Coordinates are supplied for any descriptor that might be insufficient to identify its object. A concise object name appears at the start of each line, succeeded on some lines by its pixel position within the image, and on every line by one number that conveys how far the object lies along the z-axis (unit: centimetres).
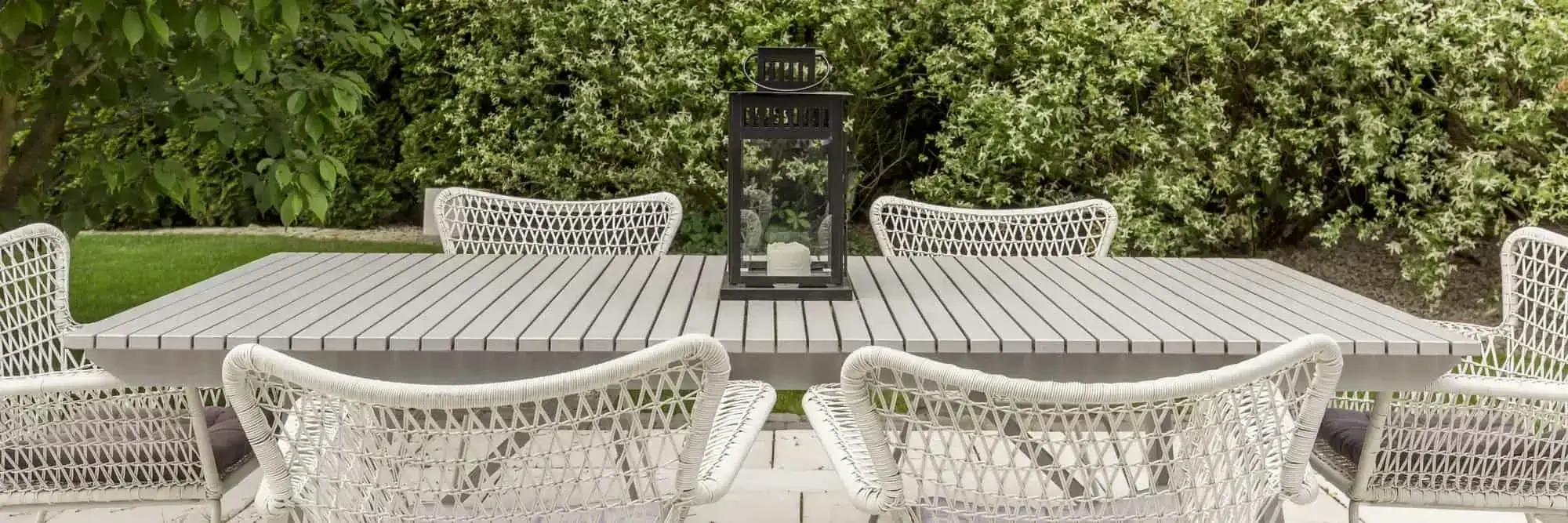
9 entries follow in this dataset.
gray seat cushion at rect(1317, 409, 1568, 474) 208
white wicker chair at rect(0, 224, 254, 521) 202
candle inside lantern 223
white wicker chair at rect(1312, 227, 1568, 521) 207
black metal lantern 216
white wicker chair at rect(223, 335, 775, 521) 133
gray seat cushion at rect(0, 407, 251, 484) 203
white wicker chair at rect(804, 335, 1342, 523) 136
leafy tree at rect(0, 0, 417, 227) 281
